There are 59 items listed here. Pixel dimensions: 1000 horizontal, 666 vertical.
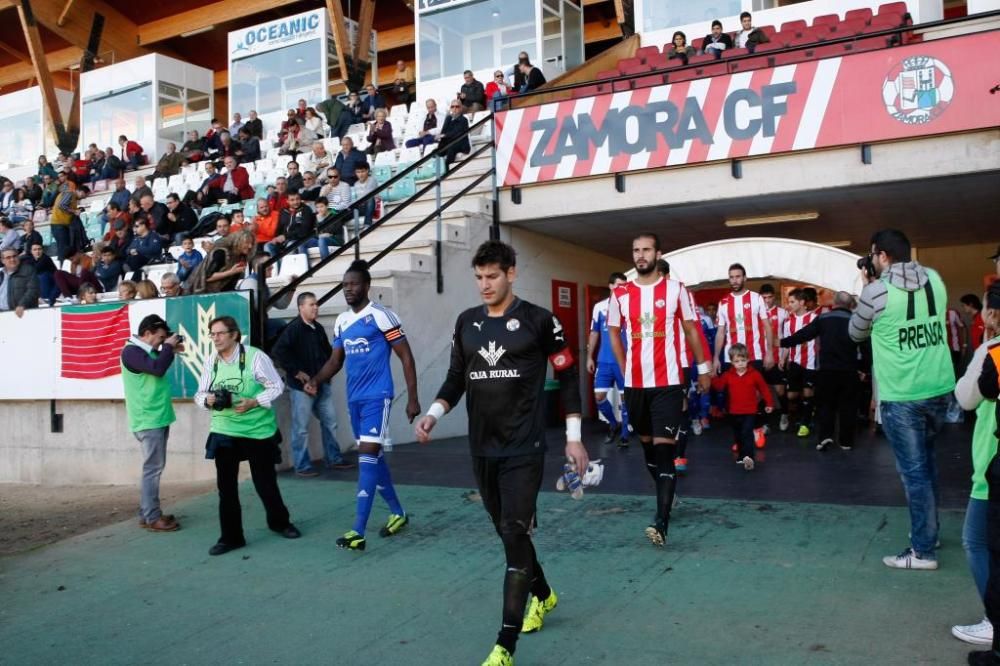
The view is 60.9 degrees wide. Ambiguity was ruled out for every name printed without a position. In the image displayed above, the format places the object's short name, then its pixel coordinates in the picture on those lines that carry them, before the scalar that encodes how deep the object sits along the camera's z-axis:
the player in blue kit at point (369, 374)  5.90
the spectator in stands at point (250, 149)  19.59
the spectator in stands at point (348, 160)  14.22
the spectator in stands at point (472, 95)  16.53
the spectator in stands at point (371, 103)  19.00
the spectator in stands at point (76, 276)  12.77
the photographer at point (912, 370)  4.61
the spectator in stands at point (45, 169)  21.88
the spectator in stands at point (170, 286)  9.59
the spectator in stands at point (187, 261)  12.26
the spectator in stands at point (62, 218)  15.51
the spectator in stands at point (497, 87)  16.50
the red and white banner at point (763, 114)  9.99
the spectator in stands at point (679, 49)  14.02
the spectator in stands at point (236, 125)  21.61
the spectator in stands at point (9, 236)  15.70
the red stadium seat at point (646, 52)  15.33
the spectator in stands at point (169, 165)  20.73
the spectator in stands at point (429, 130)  15.38
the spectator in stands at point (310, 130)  18.61
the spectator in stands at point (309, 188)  14.02
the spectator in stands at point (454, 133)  12.49
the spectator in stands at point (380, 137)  16.16
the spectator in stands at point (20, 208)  19.83
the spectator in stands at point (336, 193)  13.36
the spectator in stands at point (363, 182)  13.52
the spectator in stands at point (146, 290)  9.76
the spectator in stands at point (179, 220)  15.38
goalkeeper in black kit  3.89
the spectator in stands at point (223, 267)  9.20
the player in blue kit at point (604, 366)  9.28
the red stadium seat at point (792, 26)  15.66
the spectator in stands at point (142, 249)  14.05
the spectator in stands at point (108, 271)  13.62
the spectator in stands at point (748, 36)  13.93
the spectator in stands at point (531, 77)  16.22
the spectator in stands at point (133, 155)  23.58
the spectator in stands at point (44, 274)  13.40
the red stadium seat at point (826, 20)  14.85
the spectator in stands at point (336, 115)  18.70
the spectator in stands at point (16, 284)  11.36
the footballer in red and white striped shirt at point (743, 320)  10.04
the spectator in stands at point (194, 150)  20.77
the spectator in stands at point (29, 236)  14.88
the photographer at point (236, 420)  6.11
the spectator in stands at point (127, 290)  10.45
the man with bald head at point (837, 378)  8.71
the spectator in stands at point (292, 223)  11.99
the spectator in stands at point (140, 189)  16.74
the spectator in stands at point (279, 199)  13.12
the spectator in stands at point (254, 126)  20.89
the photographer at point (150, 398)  6.80
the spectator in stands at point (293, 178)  14.55
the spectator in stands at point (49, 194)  19.77
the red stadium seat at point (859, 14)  14.62
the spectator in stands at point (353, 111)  18.78
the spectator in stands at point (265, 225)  12.41
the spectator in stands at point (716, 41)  14.16
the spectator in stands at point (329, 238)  12.04
